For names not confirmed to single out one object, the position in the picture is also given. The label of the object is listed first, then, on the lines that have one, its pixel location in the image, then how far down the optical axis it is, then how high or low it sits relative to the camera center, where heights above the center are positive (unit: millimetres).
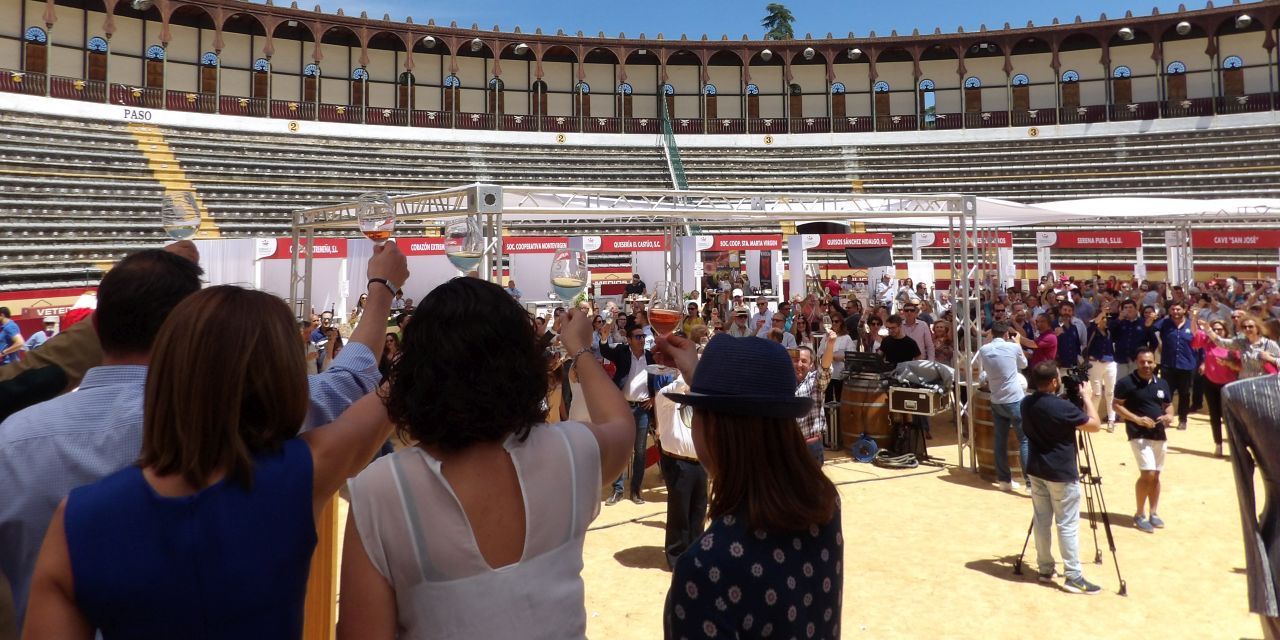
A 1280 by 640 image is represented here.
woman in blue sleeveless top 1274 -283
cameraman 5652 -843
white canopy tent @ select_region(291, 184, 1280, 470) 7680 +1657
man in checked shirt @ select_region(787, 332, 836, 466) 6059 -452
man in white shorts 6910 -731
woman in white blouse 1433 -305
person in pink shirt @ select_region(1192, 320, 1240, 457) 9250 -403
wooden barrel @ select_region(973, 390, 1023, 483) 8734 -1160
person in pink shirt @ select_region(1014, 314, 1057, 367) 9836 -46
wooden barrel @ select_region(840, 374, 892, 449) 10094 -903
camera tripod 5723 -1460
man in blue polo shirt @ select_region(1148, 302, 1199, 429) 10953 -199
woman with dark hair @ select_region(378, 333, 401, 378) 7818 -110
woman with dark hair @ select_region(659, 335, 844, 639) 1703 -407
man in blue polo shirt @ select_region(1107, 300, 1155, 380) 11195 +60
